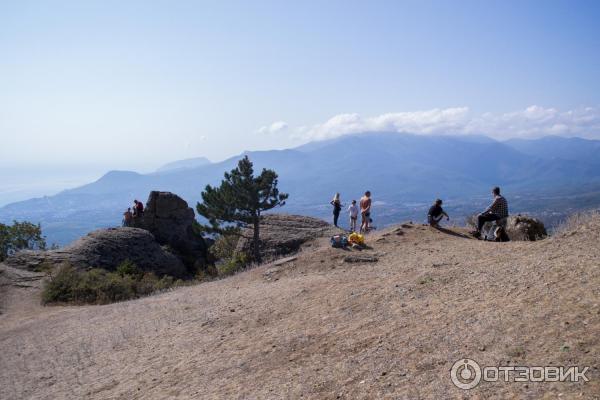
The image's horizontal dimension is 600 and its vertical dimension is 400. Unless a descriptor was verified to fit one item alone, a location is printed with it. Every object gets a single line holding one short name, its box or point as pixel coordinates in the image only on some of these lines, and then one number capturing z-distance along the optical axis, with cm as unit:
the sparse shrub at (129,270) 1867
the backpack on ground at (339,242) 1458
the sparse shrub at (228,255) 2106
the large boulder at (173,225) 2702
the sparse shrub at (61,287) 1581
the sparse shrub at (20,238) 2708
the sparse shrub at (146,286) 1656
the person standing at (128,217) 2708
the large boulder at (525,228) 1466
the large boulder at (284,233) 2203
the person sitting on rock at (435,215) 1627
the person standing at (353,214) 1855
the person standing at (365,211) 1781
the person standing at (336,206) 1991
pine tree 2319
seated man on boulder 1478
